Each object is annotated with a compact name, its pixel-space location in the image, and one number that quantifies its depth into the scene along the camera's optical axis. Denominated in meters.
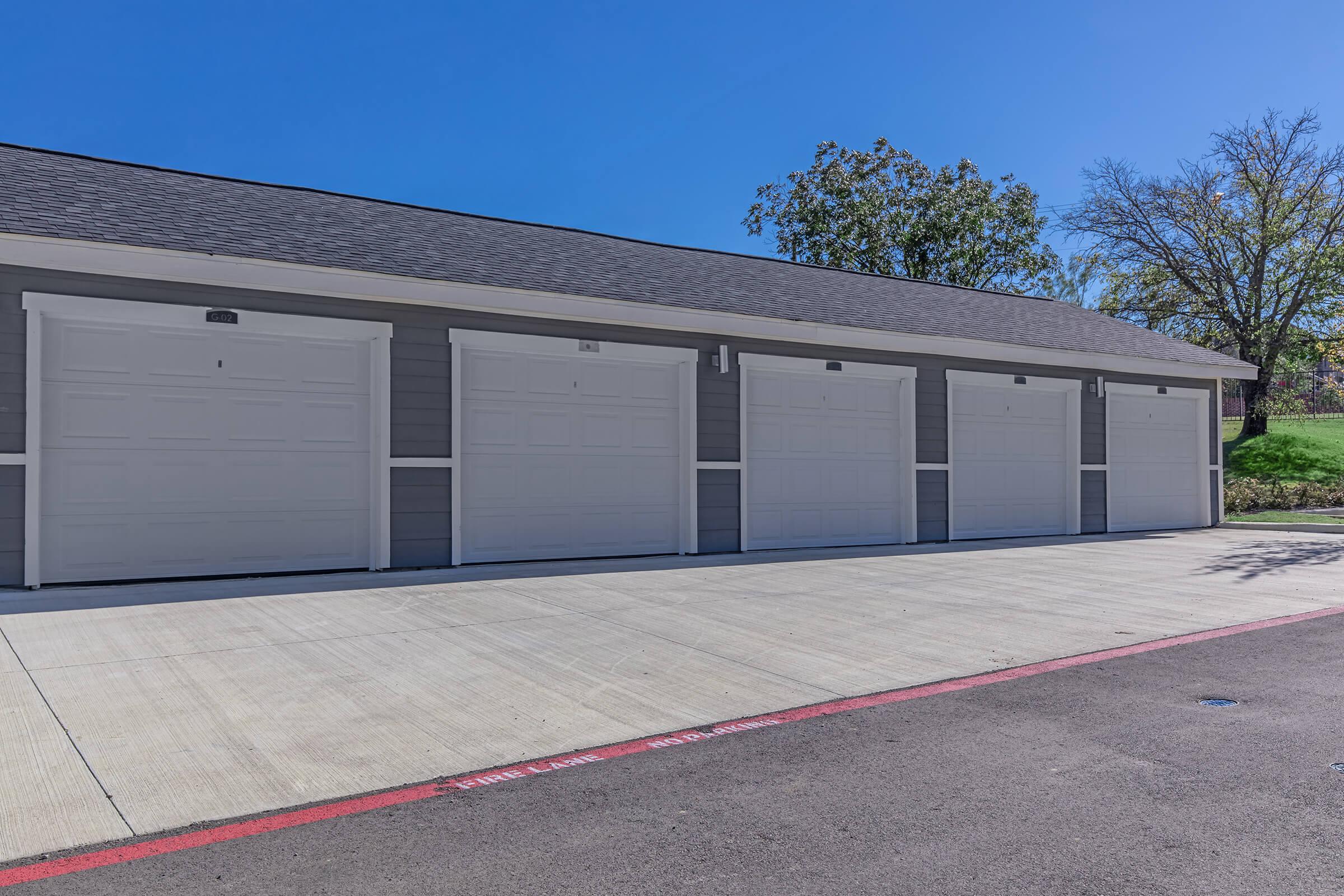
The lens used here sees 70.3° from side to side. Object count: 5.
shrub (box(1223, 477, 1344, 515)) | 20.42
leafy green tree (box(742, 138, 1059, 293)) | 33.81
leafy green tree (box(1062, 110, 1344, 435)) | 26.02
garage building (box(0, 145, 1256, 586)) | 8.81
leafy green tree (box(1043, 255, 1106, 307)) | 29.34
